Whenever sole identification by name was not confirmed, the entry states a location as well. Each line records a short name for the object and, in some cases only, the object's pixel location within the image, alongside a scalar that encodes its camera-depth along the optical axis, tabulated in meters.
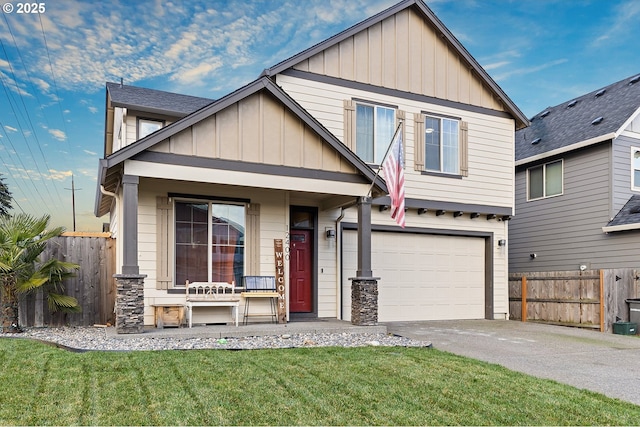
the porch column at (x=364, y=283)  9.34
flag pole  9.34
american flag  8.56
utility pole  37.65
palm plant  8.52
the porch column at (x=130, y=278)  7.60
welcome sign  9.61
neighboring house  13.06
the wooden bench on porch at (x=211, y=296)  8.77
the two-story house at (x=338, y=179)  8.47
